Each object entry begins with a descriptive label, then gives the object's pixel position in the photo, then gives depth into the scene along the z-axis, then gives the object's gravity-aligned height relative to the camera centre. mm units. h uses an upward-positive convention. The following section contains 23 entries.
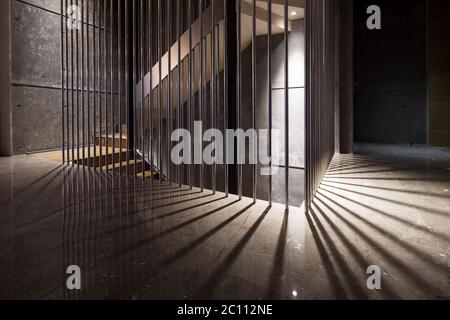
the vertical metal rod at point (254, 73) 2455 +594
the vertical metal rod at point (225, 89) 2711 +517
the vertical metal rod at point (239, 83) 2543 +532
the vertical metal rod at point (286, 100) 2260 +358
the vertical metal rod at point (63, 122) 4367 +425
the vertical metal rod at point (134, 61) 3483 +985
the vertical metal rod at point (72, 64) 4309 +1132
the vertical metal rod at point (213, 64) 2820 +750
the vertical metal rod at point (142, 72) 3447 +845
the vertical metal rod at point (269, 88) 2355 +451
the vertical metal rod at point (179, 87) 3086 +613
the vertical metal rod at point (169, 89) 3127 +597
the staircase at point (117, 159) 4900 -61
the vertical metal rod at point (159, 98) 3256 +557
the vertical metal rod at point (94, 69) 4002 +1001
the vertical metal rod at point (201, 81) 2879 +631
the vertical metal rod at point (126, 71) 3611 +889
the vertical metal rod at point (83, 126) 4195 +348
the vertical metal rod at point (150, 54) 3359 +1016
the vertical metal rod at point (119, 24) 3668 +1401
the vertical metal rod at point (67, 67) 4371 +1119
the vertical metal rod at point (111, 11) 3811 +1584
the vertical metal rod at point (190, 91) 2945 +531
